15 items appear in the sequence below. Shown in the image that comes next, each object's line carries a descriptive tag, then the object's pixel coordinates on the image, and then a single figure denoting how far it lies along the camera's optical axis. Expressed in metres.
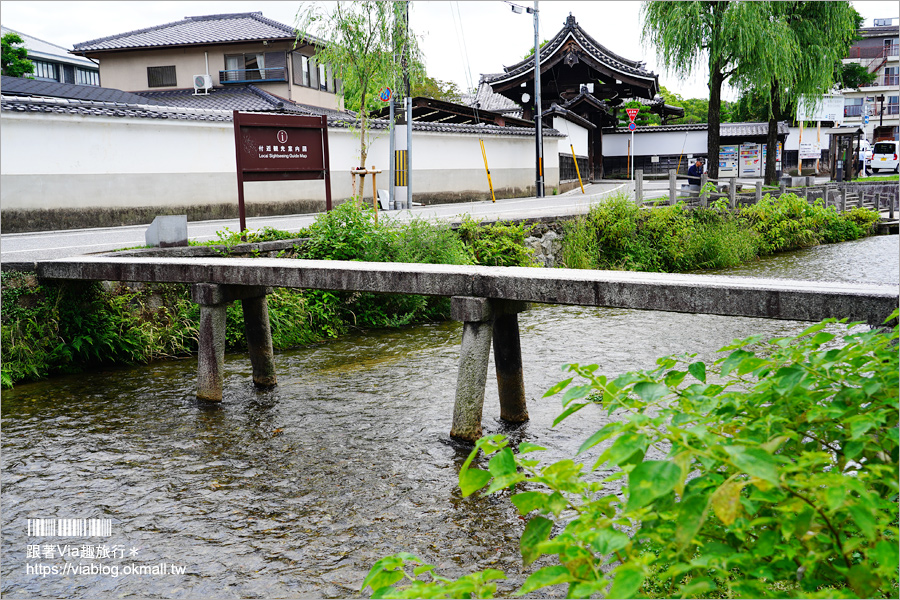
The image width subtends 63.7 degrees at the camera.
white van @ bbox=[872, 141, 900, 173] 38.94
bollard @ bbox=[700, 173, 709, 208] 17.21
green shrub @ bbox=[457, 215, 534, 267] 11.72
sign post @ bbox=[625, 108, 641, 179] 29.56
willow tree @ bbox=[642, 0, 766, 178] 20.56
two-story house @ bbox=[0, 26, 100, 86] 34.72
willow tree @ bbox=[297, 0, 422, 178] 16.17
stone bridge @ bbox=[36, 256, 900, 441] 4.09
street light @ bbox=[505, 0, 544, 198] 24.02
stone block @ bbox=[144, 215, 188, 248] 8.96
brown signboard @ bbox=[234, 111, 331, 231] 9.55
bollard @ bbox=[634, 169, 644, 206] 15.77
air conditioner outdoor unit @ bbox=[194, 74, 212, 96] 26.94
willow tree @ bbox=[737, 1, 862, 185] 21.41
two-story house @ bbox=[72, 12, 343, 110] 27.17
